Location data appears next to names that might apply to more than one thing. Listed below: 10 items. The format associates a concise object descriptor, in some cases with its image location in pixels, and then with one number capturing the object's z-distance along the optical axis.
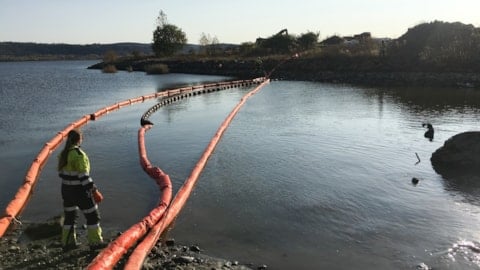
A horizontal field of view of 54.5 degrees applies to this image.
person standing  7.85
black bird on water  18.88
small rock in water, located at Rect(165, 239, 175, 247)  8.64
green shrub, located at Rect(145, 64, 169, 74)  76.69
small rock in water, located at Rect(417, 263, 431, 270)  8.00
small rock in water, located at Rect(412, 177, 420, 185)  12.86
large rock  14.03
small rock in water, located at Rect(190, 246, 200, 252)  8.51
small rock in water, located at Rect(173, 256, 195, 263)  7.91
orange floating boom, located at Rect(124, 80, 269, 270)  7.36
